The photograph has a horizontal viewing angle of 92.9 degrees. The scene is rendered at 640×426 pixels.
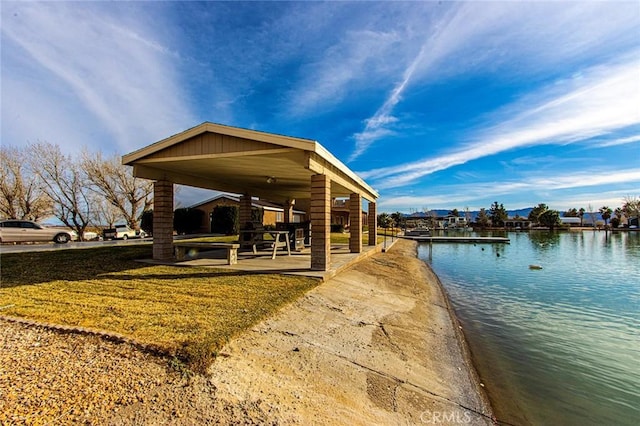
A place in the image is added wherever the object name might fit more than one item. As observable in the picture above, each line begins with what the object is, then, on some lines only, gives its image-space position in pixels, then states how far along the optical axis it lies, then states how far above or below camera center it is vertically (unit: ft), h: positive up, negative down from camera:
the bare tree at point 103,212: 82.79 +2.69
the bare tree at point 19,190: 70.54 +7.52
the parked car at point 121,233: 68.97 -2.84
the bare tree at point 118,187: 79.30 +9.51
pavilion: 22.07 +5.09
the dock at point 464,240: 102.12 -6.01
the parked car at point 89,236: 72.79 -3.48
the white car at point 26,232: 45.55 -1.75
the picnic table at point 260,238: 32.61 -2.13
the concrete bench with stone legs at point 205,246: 27.04 -2.43
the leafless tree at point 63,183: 73.72 +9.61
